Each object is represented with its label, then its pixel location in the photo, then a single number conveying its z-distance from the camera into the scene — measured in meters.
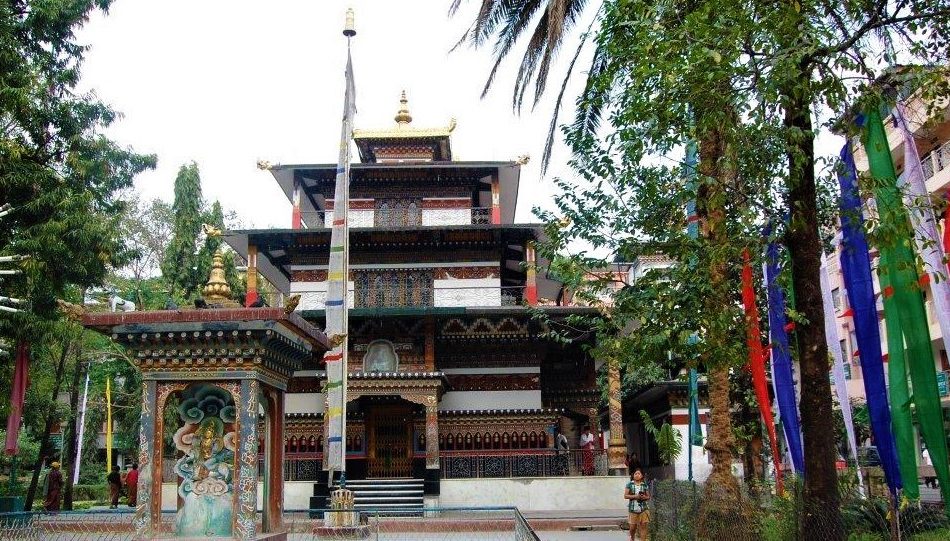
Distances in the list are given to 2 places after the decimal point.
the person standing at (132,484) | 23.11
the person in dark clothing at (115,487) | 22.95
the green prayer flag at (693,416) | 17.81
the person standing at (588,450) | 25.92
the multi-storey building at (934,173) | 29.56
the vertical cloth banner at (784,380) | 12.95
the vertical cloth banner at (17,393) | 20.11
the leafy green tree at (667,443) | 17.91
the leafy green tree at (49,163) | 19.55
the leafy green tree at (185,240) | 35.97
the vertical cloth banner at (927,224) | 9.34
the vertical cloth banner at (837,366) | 13.30
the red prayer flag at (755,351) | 11.30
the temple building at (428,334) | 26.09
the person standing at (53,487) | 20.00
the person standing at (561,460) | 26.08
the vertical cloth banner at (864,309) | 9.62
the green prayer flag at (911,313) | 9.12
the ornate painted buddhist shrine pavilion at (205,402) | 10.45
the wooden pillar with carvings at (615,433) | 25.31
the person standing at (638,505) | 14.91
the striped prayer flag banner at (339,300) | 16.03
